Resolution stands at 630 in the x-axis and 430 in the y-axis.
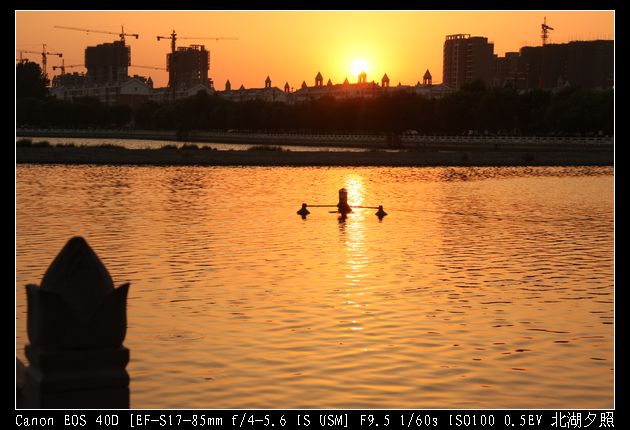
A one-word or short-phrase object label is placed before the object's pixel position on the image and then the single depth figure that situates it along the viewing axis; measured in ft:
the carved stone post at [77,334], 25.84
